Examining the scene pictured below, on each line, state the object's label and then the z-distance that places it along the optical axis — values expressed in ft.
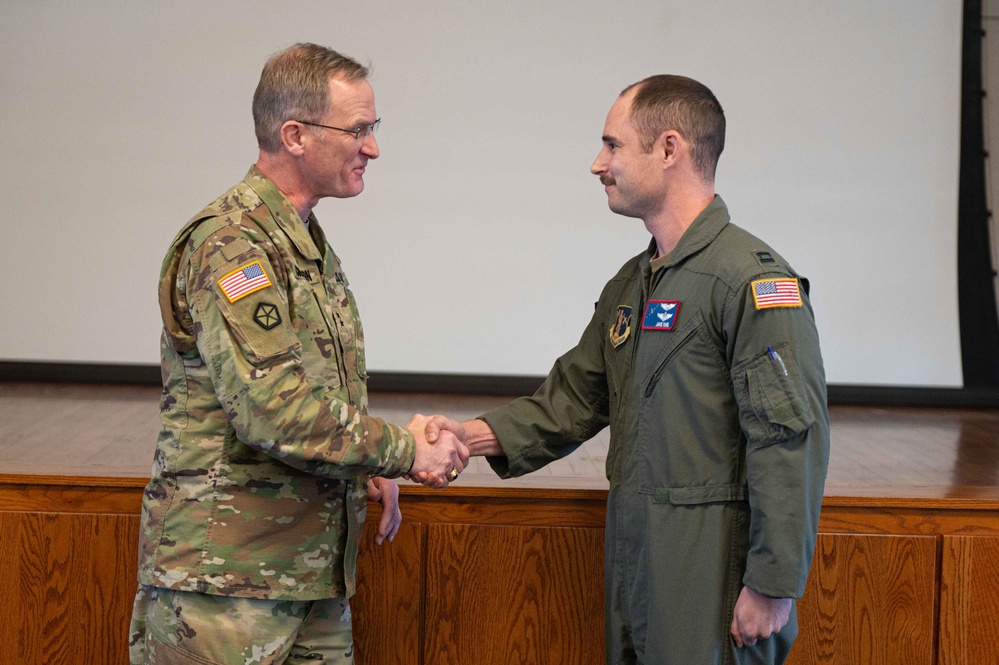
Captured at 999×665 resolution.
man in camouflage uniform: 10.72
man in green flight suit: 10.87
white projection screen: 25.23
